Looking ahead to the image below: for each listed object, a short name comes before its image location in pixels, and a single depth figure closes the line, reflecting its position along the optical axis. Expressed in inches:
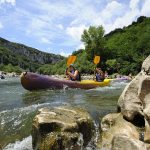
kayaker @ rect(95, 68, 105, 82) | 406.3
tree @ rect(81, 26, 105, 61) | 1285.3
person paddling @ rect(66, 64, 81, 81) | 359.3
